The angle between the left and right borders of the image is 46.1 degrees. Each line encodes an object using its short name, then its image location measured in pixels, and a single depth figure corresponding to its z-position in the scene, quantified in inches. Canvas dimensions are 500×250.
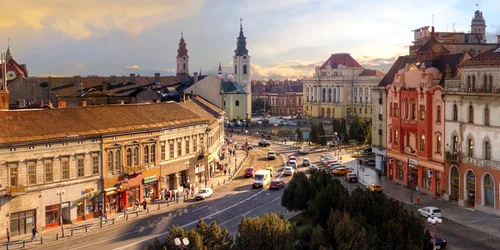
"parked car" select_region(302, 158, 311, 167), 3163.4
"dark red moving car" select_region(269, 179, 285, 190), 2389.3
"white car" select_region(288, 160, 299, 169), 3082.7
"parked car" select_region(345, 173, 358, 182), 2549.2
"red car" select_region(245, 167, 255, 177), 2770.7
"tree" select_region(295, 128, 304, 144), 4407.0
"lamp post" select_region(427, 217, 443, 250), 1212.9
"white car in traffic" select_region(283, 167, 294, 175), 2827.3
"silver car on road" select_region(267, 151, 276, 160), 3432.6
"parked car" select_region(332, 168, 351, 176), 2792.3
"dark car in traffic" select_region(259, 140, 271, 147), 4220.0
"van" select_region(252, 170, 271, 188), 2427.4
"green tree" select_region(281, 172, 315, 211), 1707.7
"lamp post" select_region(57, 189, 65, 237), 1747.0
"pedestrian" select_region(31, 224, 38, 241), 1592.0
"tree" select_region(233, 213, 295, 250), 1031.6
